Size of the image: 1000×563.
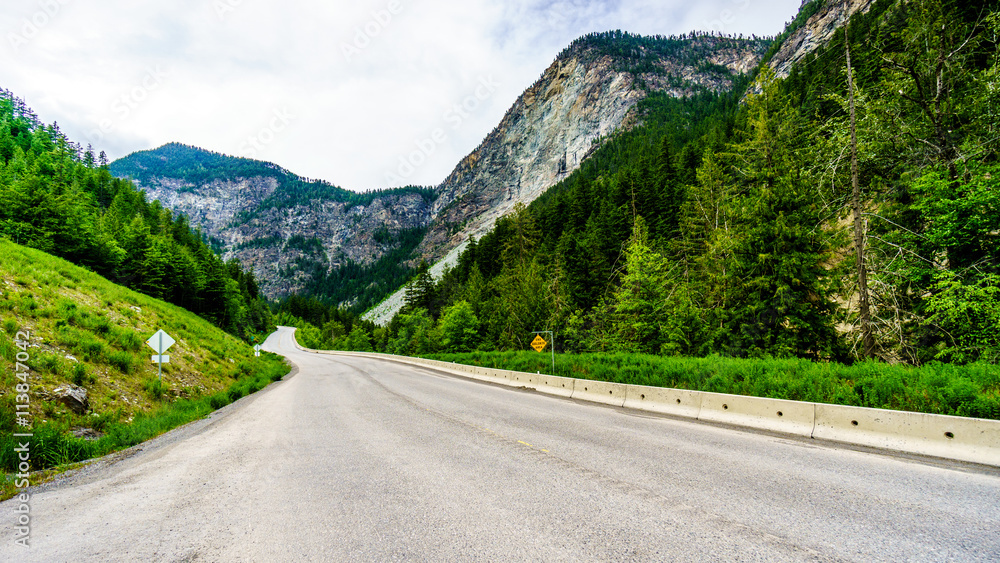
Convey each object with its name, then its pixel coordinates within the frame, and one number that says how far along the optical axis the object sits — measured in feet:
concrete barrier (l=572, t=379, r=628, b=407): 39.29
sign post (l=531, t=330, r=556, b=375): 64.80
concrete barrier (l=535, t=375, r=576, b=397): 48.14
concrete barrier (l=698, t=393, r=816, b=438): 23.94
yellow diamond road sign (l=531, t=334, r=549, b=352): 64.80
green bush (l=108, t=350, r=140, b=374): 39.47
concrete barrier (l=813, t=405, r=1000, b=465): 17.34
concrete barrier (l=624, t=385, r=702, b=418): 31.27
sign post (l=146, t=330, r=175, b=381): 39.70
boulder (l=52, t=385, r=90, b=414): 29.46
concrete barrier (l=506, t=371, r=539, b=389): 58.05
